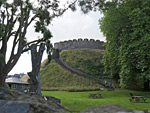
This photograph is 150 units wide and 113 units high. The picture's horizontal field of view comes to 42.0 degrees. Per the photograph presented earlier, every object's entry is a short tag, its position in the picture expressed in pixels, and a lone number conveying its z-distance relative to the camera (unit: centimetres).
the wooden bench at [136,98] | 1912
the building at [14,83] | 2746
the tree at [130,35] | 2053
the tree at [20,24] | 1628
